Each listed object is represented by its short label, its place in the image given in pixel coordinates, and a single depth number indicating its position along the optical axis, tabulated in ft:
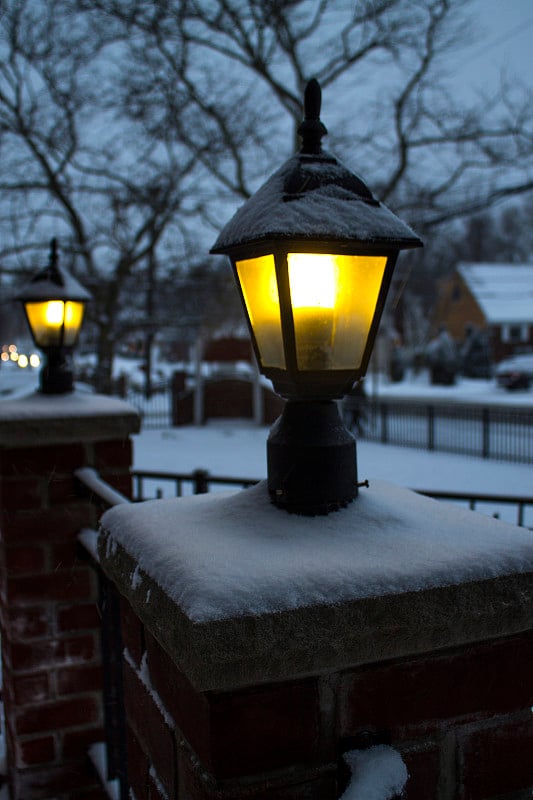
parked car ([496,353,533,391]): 102.17
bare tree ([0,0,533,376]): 54.49
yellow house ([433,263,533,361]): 143.02
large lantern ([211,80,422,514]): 4.71
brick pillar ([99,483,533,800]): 3.68
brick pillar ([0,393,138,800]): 9.32
